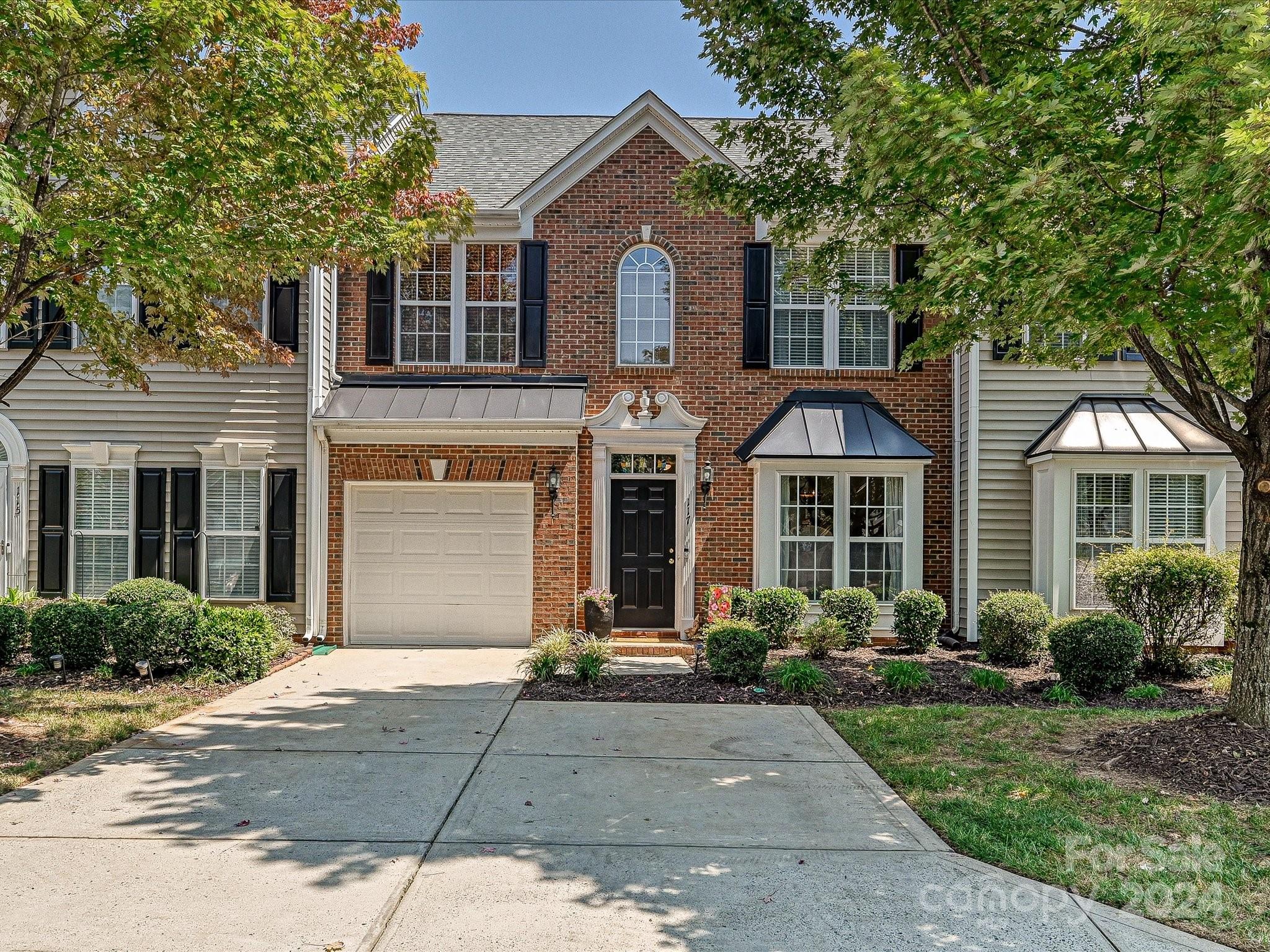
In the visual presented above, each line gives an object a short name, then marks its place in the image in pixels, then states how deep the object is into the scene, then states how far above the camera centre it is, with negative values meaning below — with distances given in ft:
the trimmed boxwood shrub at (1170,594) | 29.14 -3.77
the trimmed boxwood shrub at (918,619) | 34.14 -5.49
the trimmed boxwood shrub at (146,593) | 31.19 -4.26
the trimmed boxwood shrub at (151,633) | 28.07 -5.19
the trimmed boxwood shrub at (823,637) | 32.76 -6.05
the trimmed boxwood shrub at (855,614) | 34.63 -5.38
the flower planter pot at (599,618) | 35.29 -5.72
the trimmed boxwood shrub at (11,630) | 29.96 -5.48
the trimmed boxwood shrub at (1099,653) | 27.63 -5.62
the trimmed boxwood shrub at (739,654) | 28.81 -5.95
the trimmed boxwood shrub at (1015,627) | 31.91 -5.45
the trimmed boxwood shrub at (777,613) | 34.06 -5.27
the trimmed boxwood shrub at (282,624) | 32.73 -5.98
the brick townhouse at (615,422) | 36.52 +3.10
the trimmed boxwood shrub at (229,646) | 28.58 -5.78
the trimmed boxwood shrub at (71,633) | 29.35 -5.46
